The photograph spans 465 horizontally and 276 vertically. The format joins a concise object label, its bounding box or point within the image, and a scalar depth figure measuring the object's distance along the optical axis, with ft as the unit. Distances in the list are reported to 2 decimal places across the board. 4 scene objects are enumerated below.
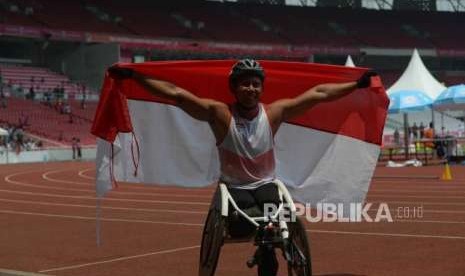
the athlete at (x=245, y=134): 16.30
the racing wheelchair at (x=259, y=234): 15.62
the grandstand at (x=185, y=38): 169.37
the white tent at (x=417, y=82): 97.60
